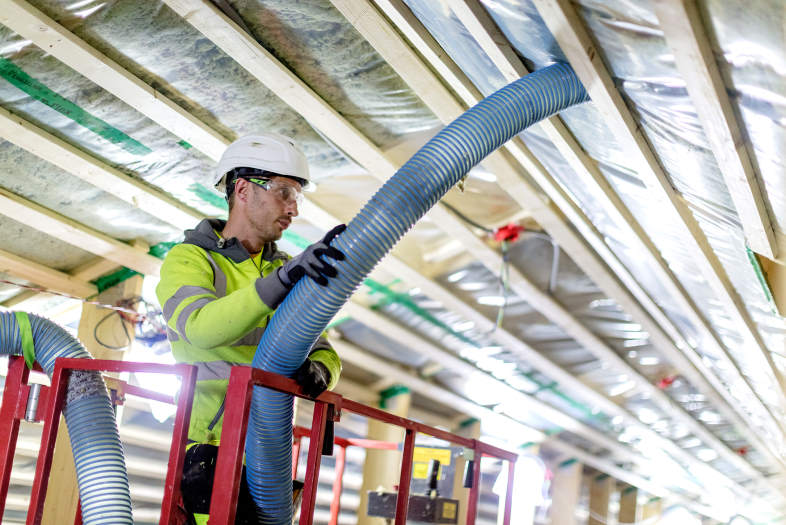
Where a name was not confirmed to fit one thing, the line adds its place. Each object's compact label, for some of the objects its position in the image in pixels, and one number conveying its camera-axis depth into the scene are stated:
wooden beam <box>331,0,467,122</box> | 2.86
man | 1.92
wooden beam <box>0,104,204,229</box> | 3.56
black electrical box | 4.26
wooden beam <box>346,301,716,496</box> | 5.59
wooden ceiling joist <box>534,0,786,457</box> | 2.32
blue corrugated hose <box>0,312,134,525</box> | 1.96
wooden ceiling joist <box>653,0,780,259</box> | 2.03
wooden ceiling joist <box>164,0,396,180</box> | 2.92
